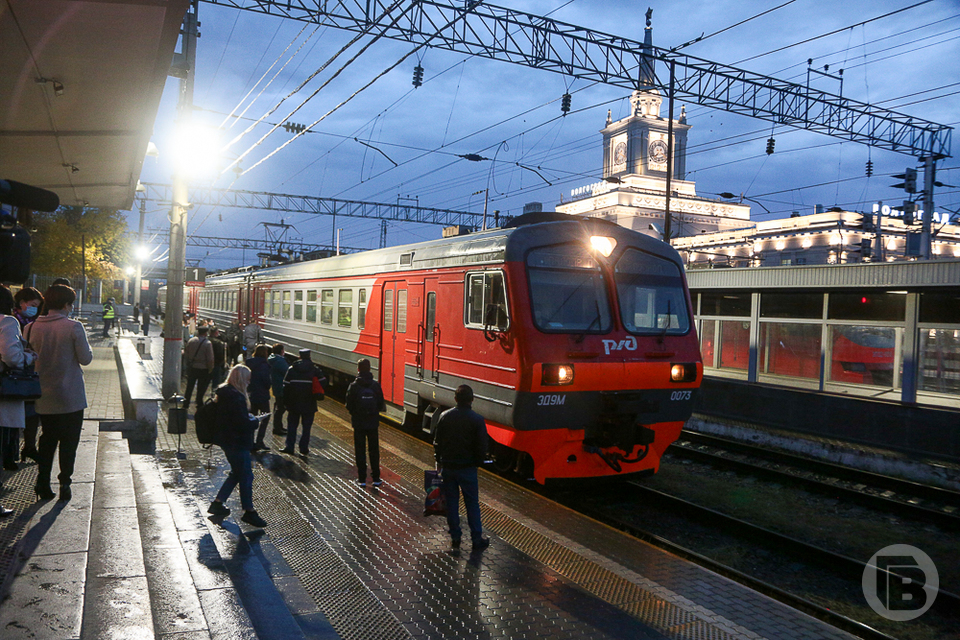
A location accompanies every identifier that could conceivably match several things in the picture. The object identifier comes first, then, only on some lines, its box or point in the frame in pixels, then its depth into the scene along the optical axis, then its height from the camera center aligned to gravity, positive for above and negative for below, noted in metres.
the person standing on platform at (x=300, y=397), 10.44 -1.38
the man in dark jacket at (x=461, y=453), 6.80 -1.39
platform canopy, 5.70 +2.16
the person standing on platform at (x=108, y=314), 28.93 -0.69
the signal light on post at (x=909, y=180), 22.95 +4.70
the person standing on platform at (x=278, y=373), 11.70 -1.17
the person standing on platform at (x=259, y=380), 10.80 -1.19
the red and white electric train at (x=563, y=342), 8.38 -0.38
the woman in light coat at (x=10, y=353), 4.91 -0.42
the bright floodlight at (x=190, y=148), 13.99 +3.03
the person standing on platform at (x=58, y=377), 6.05 -0.70
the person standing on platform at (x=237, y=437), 6.99 -1.34
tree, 29.27 +2.48
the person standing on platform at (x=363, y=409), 8.84 -1.30
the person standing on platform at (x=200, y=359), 13.55 -1.14
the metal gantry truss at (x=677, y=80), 13.35 +6.06
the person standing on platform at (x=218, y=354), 15.28 -1.15
